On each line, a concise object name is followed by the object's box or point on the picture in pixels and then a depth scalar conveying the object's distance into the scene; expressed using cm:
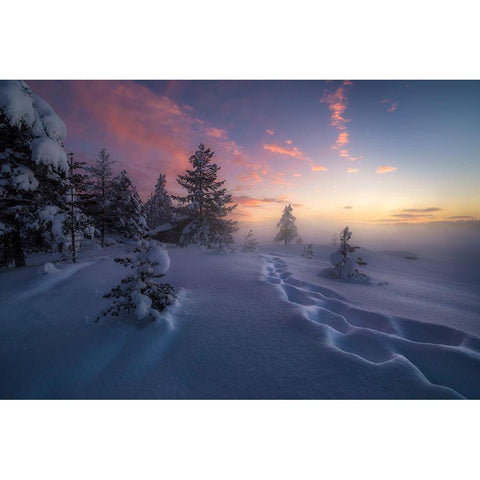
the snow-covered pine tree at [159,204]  2988
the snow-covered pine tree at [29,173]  723
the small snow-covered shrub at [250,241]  2081
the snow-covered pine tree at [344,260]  777
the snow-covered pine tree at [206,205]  1605
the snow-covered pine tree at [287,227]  3369
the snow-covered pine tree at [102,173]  2091
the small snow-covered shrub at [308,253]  1831
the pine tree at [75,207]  857
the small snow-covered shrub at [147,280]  348
